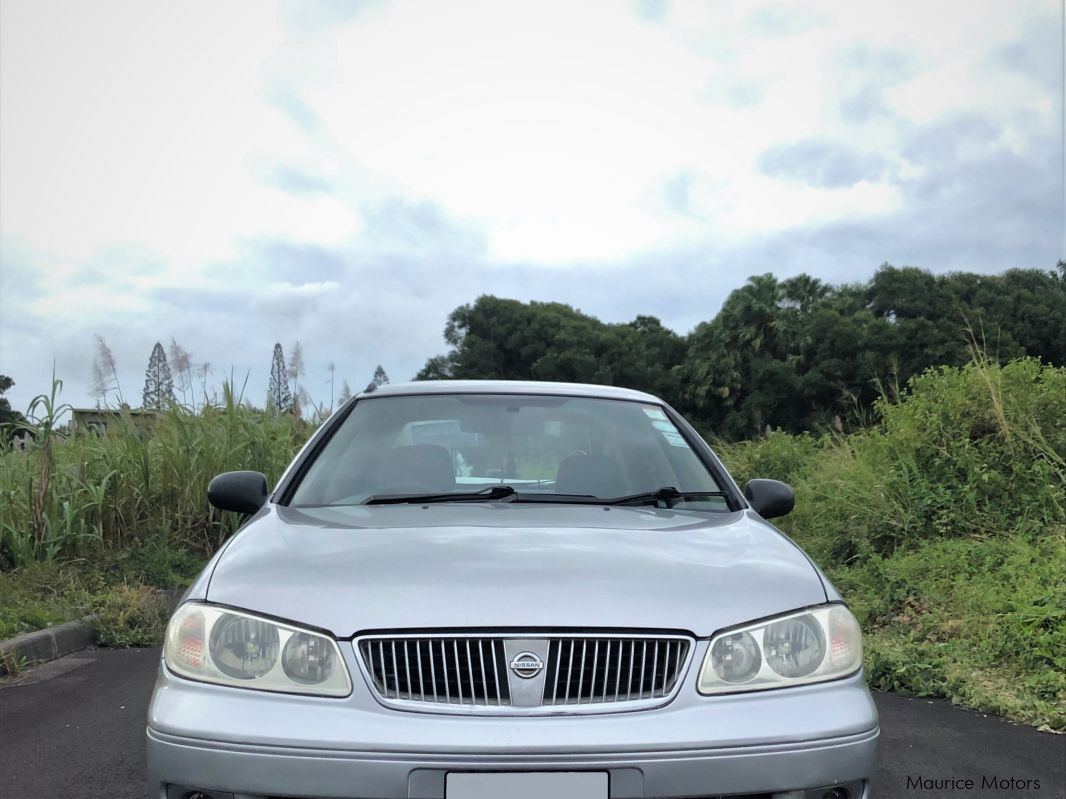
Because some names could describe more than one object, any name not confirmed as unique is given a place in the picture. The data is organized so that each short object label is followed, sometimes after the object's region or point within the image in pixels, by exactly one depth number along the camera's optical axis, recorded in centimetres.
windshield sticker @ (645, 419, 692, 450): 367
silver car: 200
